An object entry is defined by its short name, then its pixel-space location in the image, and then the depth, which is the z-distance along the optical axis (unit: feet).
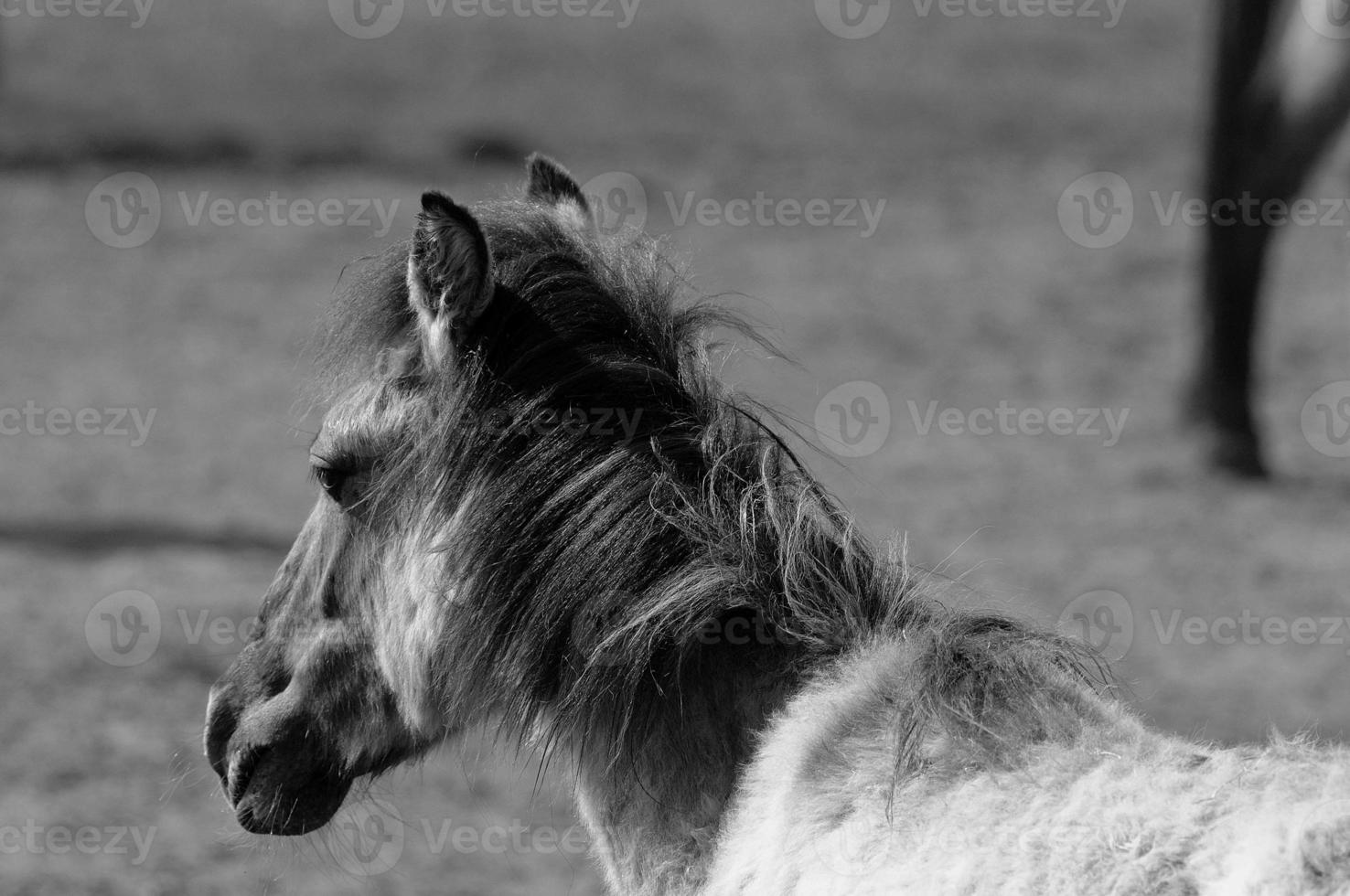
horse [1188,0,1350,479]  53.01
